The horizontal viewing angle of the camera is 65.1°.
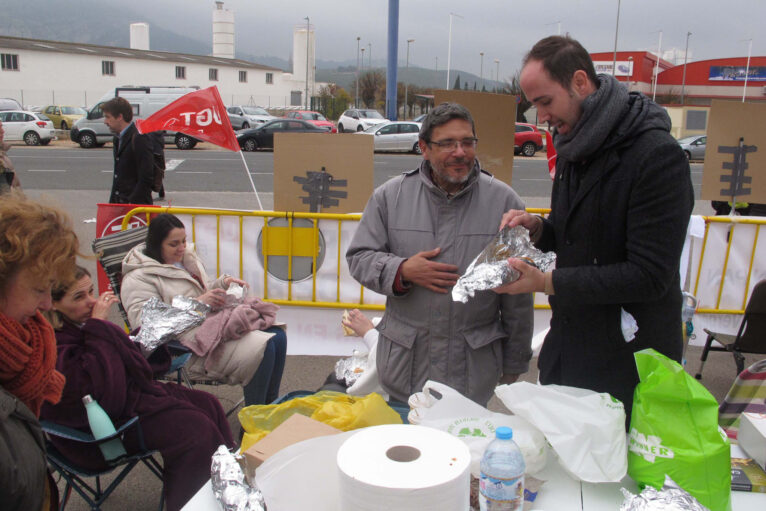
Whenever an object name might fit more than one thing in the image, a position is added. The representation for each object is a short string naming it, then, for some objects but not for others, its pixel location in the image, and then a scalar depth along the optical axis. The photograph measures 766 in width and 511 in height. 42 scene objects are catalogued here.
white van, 23.62
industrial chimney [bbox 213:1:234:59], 74.81
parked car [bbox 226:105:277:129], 33.28
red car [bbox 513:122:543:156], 25.88
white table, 1.63
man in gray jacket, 2.39
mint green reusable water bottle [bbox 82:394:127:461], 2.50
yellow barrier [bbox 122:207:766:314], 4.52
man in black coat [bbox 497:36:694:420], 1.76
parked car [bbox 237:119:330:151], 24.77
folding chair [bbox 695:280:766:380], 3.93
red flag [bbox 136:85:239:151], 4.73
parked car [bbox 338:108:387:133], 30.52
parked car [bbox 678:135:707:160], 24.77
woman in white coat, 3.53
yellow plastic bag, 1.82
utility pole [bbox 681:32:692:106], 47.88
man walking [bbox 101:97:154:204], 6.24
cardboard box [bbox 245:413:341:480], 1.67
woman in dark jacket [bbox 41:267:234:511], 2.58
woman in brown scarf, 1.57
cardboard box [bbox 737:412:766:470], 1.82
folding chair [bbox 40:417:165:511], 2.50
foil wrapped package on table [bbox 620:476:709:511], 1.44
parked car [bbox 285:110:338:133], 30.92
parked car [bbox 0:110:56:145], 24.84
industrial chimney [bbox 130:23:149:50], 71.38
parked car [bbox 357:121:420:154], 24.42
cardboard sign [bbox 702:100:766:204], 4.94
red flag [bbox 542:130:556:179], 6.07
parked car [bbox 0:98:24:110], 33.03
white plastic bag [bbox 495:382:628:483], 1.64
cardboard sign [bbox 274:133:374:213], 4.50
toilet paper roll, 1.24
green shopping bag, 1.54
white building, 49.00
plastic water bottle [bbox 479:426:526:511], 1.47
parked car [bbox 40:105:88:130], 30.47
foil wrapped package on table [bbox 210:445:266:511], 1.54
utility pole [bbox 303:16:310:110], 70.14
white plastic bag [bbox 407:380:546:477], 1.69
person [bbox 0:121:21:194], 5.31
